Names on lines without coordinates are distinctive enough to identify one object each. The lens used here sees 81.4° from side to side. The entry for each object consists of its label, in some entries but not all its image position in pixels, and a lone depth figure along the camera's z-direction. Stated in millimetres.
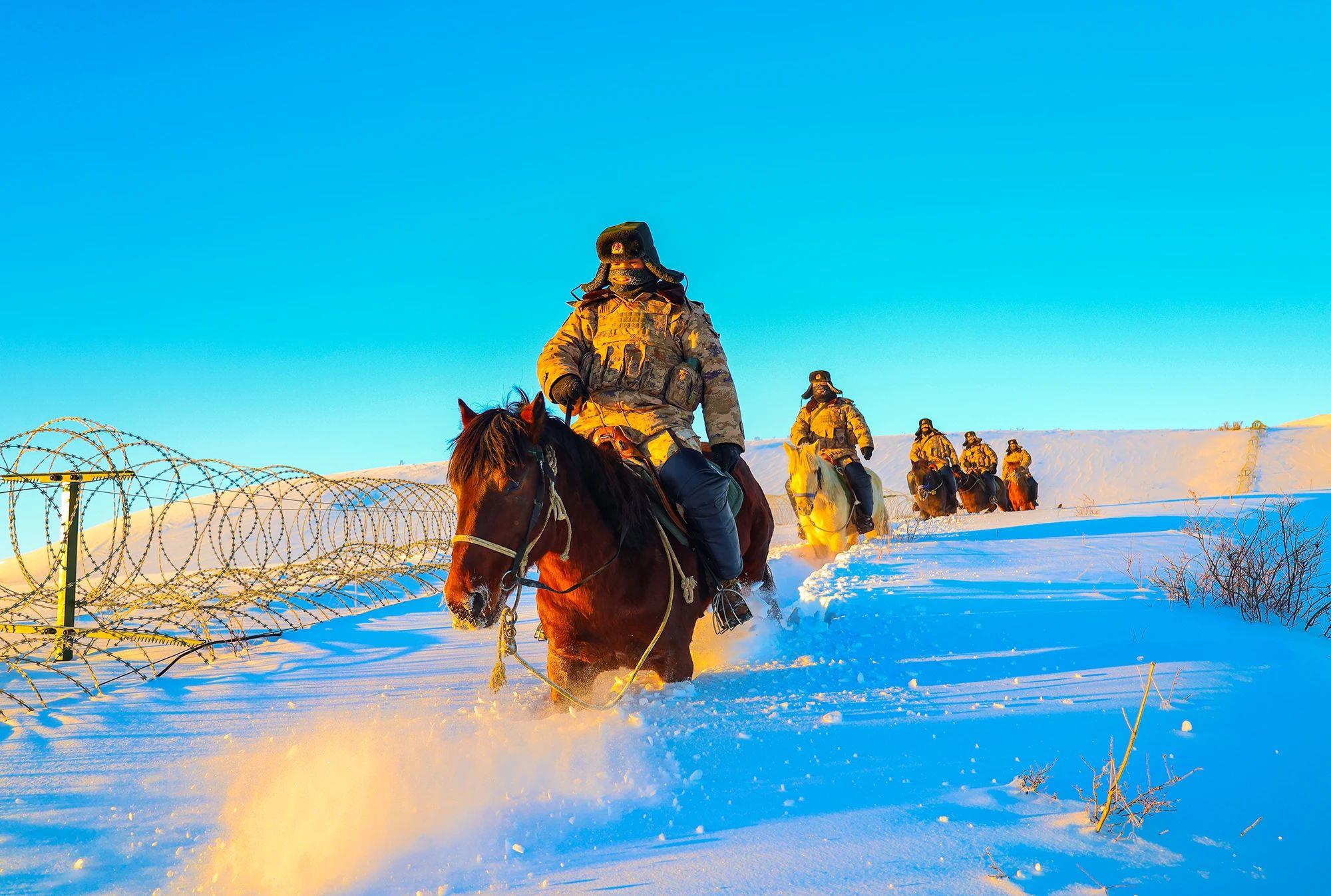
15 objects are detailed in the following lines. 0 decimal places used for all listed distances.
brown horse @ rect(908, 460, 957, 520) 17516
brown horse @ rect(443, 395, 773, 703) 2852
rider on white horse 10906
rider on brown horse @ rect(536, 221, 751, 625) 4012
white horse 10094
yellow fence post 5766
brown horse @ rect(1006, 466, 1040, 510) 20484
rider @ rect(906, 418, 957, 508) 17609
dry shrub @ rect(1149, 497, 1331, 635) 4844
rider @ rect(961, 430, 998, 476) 19906
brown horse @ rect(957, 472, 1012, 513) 19766
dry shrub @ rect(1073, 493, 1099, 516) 12986
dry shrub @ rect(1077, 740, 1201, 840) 2129
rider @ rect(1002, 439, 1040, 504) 20469
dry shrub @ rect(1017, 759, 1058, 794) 2371
